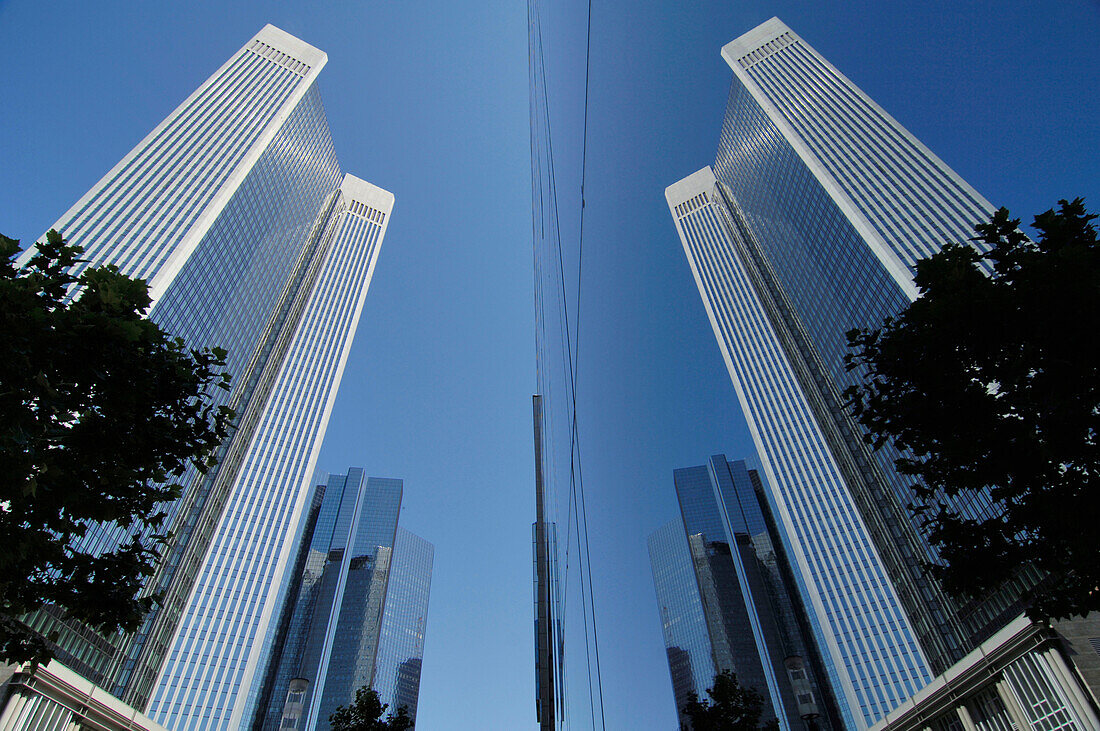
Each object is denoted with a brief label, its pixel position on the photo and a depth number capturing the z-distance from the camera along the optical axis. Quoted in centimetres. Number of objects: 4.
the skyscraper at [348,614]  14225
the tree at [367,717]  2536
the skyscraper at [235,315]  7450
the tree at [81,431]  664
